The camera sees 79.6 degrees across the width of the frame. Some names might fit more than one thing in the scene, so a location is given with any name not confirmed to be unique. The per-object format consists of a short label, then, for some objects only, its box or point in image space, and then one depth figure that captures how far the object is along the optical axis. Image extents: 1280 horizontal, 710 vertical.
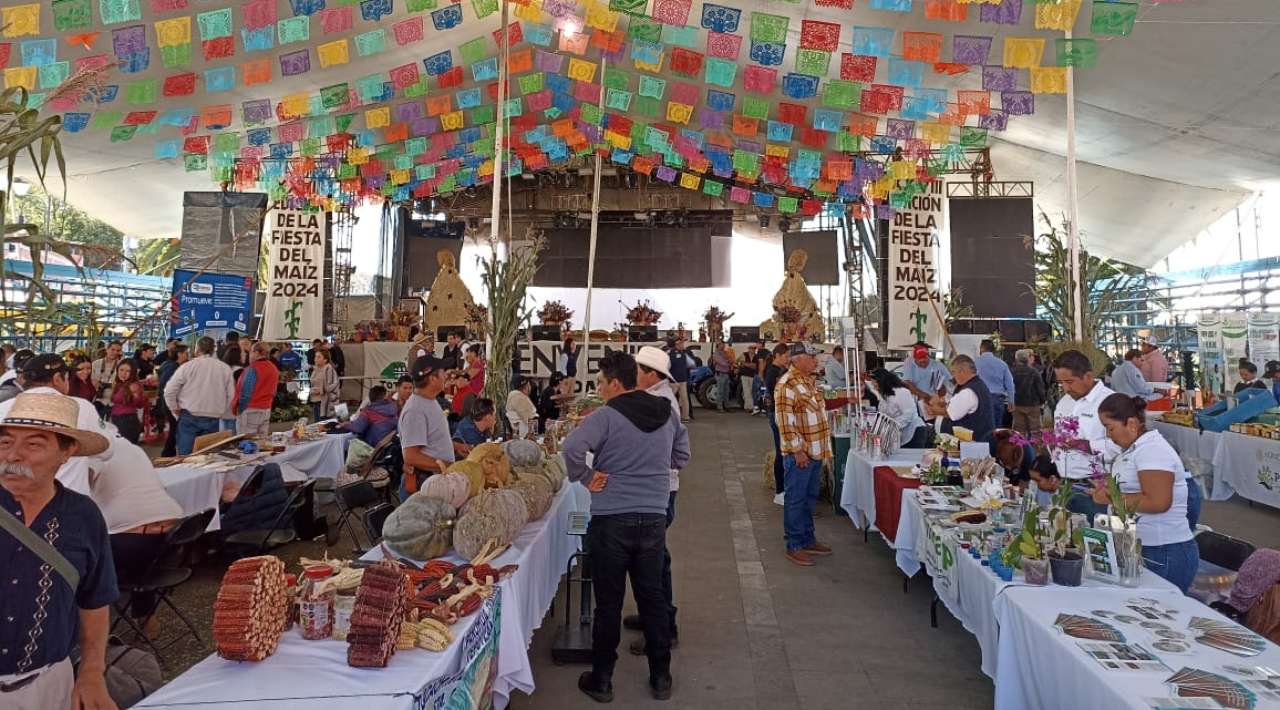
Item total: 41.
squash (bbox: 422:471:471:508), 3.34
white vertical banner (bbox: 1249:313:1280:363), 10.30
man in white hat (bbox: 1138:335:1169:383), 10.75
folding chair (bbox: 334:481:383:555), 4.56
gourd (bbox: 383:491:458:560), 3.11
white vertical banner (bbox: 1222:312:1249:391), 10.60
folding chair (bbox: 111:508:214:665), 3.69
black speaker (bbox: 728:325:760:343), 17.36
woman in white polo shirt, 3.05
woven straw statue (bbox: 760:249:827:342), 16.12
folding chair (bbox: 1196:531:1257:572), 3.39
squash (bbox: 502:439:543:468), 4.37
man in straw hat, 1.79
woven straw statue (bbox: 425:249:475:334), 18.25
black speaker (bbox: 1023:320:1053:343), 14.63
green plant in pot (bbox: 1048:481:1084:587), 2.91
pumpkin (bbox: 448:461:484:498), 3.52
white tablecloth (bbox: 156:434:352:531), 5.02
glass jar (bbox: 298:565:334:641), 2.34
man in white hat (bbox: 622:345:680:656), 3.74
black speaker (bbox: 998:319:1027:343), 14.98
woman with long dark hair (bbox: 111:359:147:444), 7.83
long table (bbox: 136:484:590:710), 1.96
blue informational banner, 10.64
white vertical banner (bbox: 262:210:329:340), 13.67
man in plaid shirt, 5.48
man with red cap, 8.44
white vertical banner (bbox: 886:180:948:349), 13.50
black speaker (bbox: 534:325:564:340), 14.48
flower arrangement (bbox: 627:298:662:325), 15.41
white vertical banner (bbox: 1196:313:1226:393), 11.03
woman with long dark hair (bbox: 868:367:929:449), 6.55
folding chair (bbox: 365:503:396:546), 3.94
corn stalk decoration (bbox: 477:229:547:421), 5.39
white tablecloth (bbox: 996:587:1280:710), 2.09
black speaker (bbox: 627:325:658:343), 14.95
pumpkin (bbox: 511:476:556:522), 3.79
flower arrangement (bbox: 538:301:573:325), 14.82
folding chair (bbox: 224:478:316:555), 5.09
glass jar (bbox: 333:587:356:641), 2.33
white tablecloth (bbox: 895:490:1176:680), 2.99
